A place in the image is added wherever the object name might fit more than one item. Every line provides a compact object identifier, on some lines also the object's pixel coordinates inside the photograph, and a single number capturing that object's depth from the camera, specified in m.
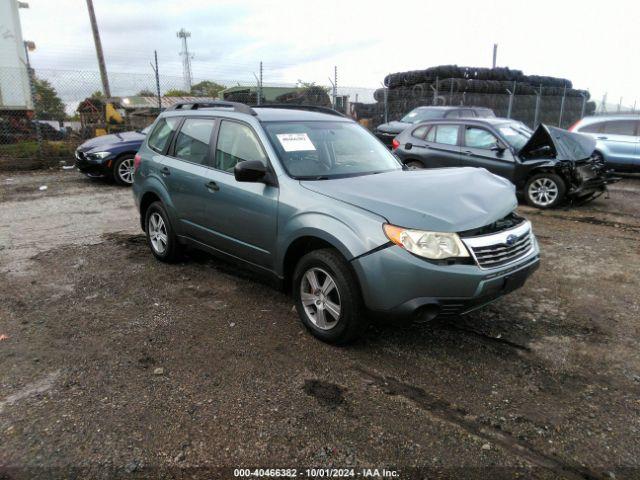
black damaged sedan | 7.94
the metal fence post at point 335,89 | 15.96
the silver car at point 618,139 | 11.00
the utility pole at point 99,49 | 19.27
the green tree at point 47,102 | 13.70
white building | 13.27
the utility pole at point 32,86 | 12.48
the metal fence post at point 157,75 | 13.59
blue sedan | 9.87
